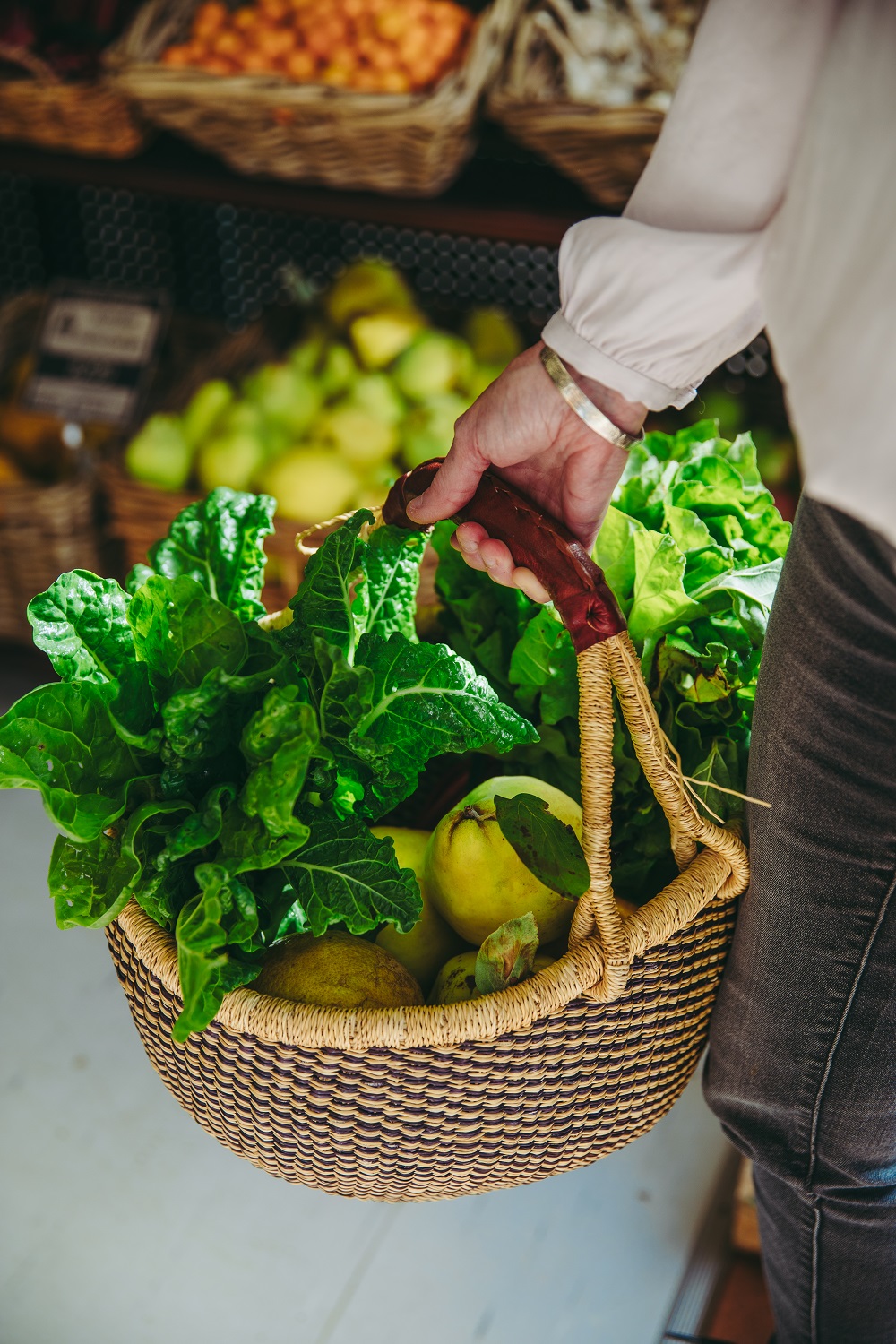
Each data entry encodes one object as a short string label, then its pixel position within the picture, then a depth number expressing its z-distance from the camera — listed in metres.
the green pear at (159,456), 1.65
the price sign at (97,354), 1.83
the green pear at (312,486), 1.60
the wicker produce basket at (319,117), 1.44
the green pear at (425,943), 0.83
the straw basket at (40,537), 1.72
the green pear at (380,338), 1.74
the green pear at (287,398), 1.70
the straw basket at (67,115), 1.59
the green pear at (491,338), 1.82
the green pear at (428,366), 1.69
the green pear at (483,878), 0.78
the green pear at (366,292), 1.82
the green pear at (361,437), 1.63
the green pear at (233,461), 1.64
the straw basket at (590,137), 1.39
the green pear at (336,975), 0.71
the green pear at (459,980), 0.76
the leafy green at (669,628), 0.81
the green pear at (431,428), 1.62
